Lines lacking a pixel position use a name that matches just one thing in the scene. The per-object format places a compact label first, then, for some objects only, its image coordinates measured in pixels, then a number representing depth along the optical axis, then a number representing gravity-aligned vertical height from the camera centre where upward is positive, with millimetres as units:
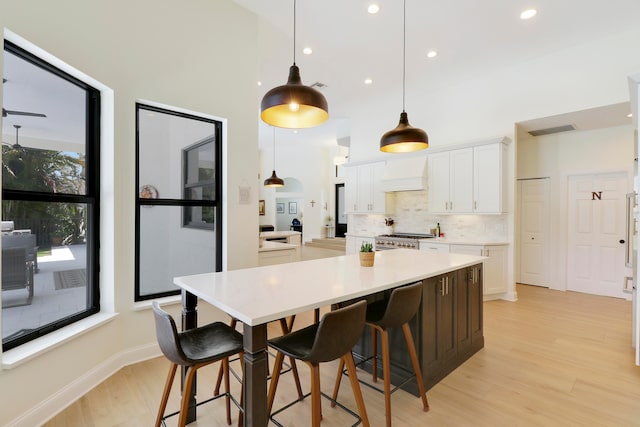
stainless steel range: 5340 -515
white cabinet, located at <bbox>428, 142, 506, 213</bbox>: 4738 +508
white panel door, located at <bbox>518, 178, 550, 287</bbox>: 5578 -351
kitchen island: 1414 -459
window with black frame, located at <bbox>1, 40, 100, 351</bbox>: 2021 +92
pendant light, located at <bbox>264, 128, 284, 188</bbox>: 8328 +766
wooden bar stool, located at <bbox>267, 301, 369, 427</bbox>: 1536 -723
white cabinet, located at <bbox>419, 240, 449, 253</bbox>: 4965 -561
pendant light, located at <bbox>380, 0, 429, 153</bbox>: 2822 +668
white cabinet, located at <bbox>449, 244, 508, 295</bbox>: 4723 -806
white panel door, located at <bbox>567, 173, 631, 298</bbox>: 4895 -356
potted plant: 2543 -369
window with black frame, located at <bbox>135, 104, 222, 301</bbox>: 2986 +132
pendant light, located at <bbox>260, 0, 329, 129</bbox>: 1890 +693
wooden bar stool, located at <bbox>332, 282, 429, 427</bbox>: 1969 -717
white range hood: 5531 +666
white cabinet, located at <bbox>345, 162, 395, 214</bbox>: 6273 +408
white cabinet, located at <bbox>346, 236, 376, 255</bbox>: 6525 -672
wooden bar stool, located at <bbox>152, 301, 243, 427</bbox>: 1528 -747
